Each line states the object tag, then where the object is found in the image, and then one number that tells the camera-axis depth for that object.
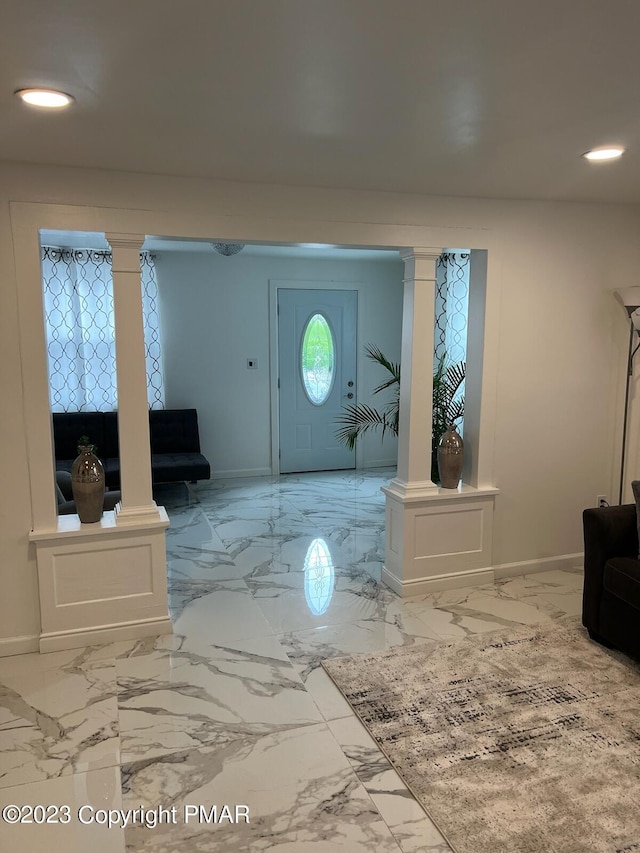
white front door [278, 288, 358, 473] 6.96
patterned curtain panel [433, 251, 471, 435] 5.82
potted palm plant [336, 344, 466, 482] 4.09
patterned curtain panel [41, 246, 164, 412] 5.93
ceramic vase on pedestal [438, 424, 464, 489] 3.81
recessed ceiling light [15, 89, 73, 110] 2.02
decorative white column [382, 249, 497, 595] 3.68
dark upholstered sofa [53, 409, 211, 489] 5.74
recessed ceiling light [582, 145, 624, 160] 2.71
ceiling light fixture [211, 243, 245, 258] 5.27
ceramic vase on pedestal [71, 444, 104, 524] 3.15
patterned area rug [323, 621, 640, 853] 2.01
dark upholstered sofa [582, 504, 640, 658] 2.93
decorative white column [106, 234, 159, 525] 3.11
